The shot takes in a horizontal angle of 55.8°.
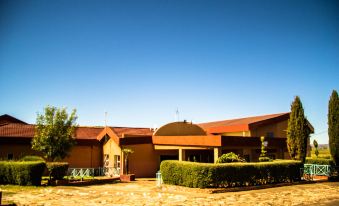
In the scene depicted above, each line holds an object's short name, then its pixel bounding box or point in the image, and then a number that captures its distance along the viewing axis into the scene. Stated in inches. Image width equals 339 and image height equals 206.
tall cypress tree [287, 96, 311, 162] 1087.0
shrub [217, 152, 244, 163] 897.5
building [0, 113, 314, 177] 1093.8
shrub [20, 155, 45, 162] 1027.8
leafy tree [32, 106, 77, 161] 1083.3
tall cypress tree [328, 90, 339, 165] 1141.3
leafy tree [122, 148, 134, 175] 1145.4
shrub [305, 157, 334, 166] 1170.6
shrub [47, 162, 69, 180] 946.1
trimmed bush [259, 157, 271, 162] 984.3
